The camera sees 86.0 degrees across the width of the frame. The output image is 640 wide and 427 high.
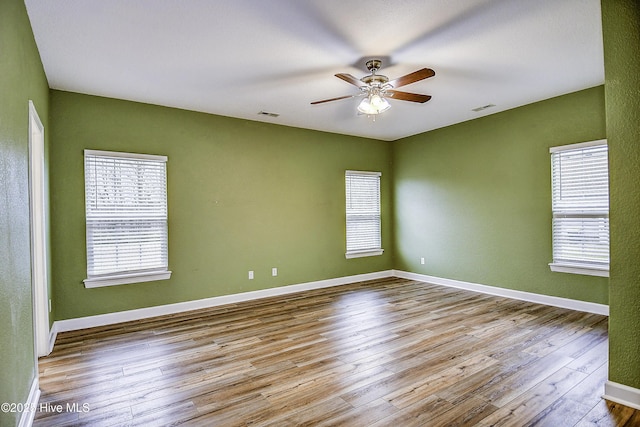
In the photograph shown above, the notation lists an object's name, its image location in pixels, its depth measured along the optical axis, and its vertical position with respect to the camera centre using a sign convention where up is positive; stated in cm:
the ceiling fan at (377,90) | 327 +122
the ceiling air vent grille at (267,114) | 496 +147
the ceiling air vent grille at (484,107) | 484 +147
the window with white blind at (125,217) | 413 -1
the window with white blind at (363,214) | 647 -3
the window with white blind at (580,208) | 418 -1
